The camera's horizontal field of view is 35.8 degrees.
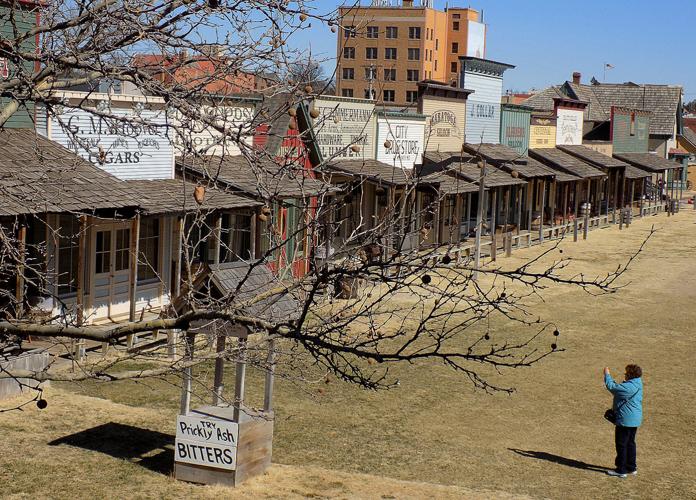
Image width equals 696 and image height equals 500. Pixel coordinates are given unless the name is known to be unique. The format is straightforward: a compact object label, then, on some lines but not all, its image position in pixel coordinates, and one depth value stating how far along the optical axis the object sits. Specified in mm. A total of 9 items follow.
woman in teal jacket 12531
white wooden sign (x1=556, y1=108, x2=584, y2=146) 47688
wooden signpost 11461
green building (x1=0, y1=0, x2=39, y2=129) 17953
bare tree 6121
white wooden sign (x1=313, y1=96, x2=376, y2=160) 27436
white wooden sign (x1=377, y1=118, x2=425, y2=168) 31656
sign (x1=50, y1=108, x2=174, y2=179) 19375
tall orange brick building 105038
